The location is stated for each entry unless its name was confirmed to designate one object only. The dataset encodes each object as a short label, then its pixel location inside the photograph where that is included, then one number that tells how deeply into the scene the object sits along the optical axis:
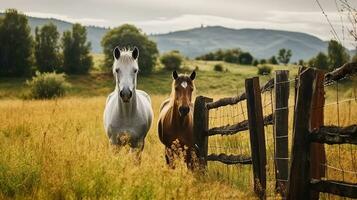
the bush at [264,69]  71.25
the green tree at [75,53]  66.50
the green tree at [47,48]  65.44
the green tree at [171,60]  71.50
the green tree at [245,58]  92.84
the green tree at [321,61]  70.69
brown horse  8.28
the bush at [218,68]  72.54
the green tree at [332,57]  62.01
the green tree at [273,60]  95.00
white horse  8.37
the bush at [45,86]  39.25
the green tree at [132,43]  67.25
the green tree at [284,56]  119.69
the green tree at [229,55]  92.81
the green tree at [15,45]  64.12
